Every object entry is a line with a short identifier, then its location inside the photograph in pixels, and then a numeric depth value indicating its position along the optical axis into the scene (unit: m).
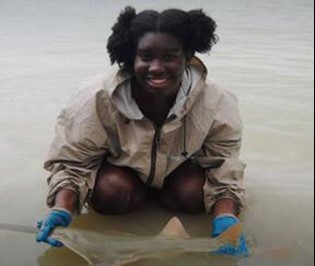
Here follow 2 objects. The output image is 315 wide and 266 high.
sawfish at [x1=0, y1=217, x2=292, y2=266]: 2.11
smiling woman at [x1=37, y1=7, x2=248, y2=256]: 2.40
